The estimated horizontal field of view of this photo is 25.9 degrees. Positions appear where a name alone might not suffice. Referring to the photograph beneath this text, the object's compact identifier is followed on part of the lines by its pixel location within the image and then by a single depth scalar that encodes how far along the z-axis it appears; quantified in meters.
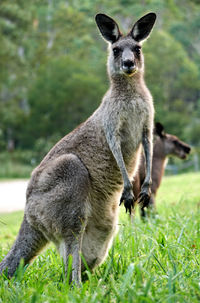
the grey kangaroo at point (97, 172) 3.30
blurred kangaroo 5.99
